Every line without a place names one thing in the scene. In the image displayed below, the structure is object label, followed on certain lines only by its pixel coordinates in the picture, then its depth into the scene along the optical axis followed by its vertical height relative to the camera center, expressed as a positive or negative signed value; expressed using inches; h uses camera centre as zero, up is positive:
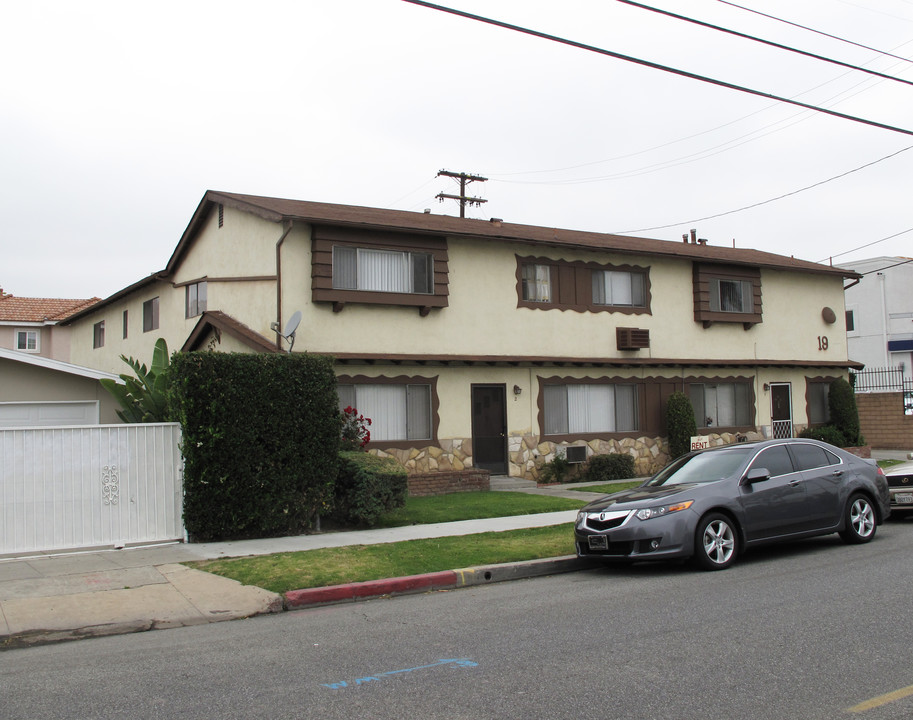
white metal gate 454.6 -28.8
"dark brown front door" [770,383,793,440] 991.0 +8.2
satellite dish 646.5 +75.8
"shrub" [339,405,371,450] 654.5 -4.2
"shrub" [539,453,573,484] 818.8 -45.8
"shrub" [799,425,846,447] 979.9 -20.8
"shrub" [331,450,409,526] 531.2 -39.3
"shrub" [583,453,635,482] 840.9 -46.1
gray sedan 397.1 -42.3
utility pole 1408.7 +367.7
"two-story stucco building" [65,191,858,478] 732.7 +96.8
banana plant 610.2 +25.9
